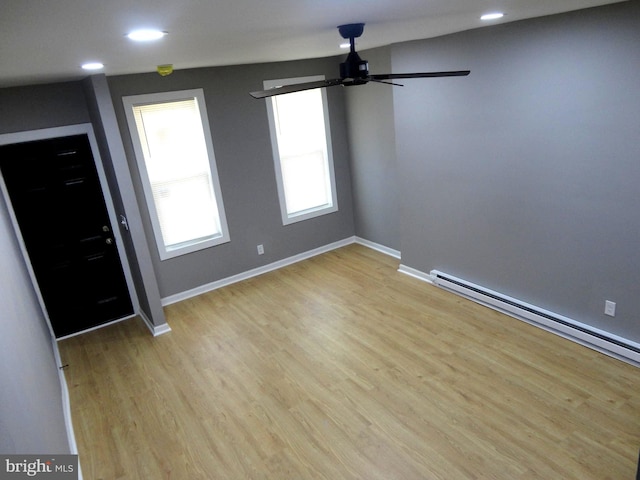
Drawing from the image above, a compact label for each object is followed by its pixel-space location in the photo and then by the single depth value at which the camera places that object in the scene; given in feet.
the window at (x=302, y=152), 17.22
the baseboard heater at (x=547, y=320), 10.40
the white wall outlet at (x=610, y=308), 10.47
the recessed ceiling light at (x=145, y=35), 5.94
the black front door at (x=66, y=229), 13.32
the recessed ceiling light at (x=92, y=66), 9.35
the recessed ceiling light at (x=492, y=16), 8.78
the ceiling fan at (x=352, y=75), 8.03
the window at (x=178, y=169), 14.70
